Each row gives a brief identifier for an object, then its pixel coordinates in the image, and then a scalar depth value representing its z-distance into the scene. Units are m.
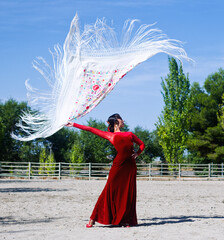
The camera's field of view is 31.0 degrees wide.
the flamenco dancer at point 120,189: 6.58
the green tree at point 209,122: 35.00
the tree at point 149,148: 45.88
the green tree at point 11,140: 40.09
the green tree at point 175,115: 33.50
